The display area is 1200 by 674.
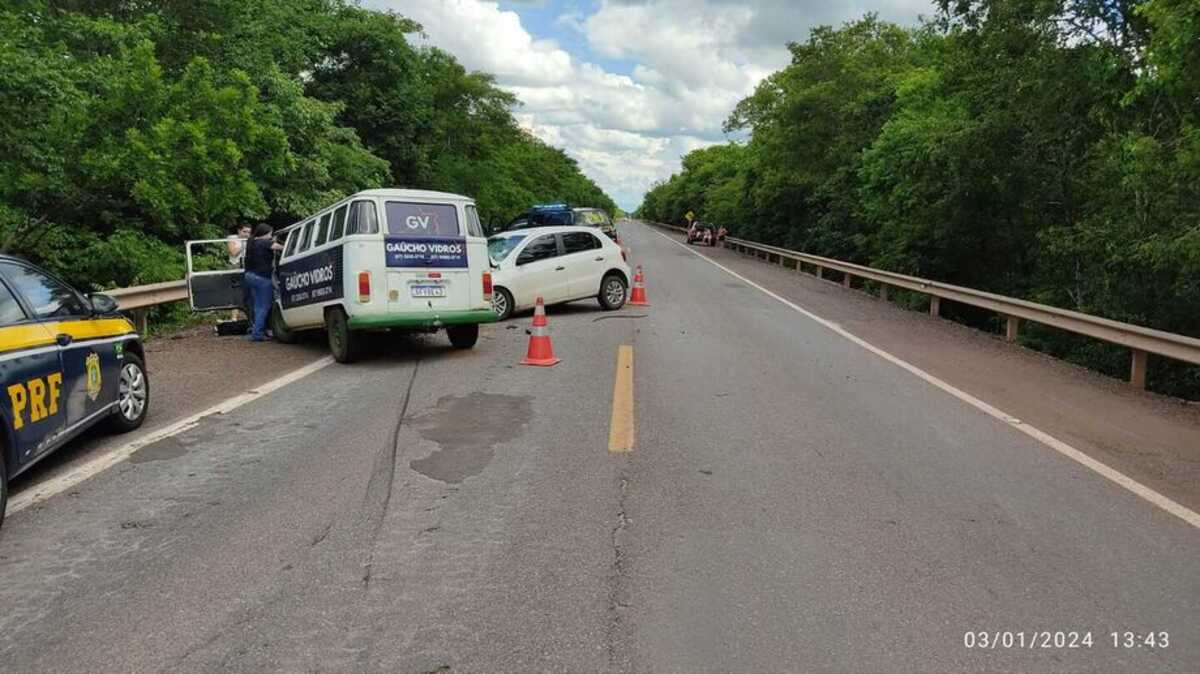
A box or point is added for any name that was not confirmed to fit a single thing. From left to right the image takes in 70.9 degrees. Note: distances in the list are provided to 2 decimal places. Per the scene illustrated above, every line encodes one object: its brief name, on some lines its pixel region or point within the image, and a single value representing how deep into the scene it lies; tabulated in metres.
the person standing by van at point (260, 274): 12.33
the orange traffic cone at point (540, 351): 10.30
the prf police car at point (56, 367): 4.93
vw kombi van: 10.13
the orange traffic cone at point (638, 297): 17.67
